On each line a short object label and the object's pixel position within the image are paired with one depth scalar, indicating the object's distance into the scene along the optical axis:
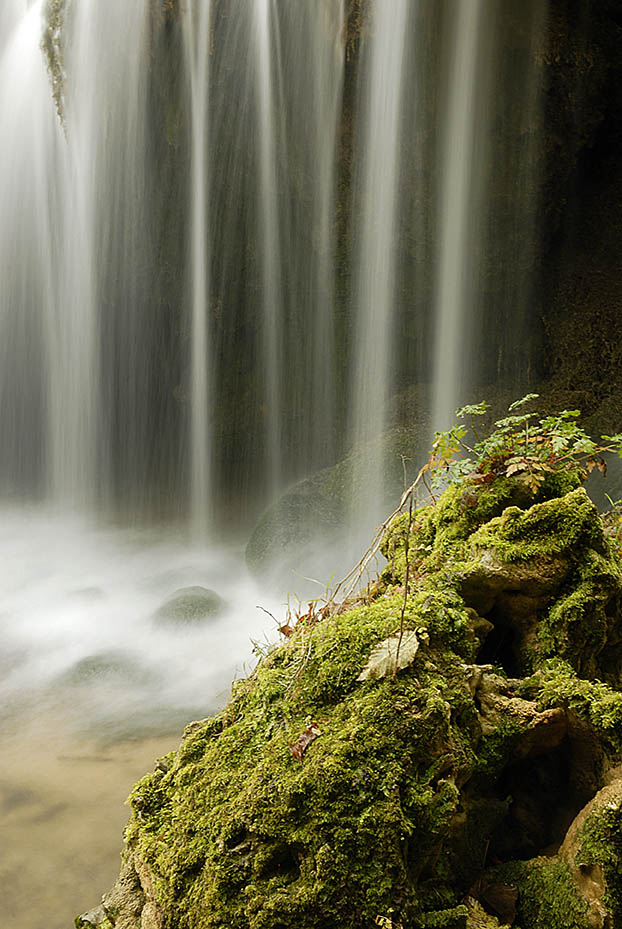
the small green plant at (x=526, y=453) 2.34
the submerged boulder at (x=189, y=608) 6.80
